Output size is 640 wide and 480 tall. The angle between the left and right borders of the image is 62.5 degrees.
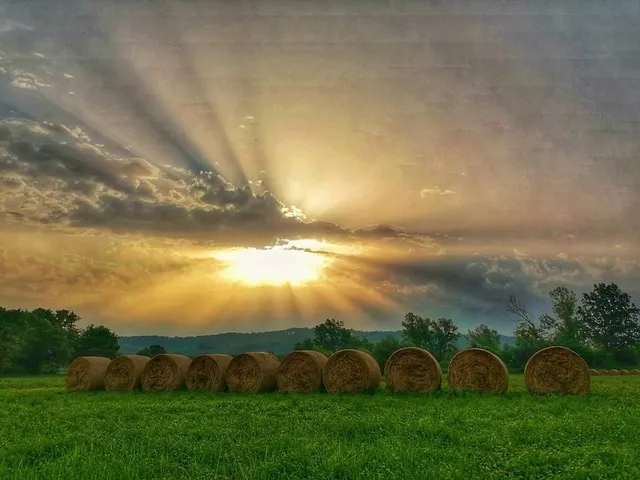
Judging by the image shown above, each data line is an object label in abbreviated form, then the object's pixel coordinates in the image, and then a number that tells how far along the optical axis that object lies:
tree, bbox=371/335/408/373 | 42.84
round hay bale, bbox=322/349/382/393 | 18.03
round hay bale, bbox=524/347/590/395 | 18.00
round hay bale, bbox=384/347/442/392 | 17.84
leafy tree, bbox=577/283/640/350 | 77.12
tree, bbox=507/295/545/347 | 67.44
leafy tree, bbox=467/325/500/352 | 71.44
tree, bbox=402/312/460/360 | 67.69
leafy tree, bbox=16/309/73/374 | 61.44
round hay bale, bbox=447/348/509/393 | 17.67
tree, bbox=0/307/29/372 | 55.09
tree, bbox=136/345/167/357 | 52.37
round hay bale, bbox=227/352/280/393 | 19.38
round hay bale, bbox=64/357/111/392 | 21.95
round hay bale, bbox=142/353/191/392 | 20.61
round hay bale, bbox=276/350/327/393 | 18.98
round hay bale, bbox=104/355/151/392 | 21.22
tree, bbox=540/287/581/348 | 69.75
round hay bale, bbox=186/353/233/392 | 20.00
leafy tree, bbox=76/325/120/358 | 64.97
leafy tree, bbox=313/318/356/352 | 72.69
